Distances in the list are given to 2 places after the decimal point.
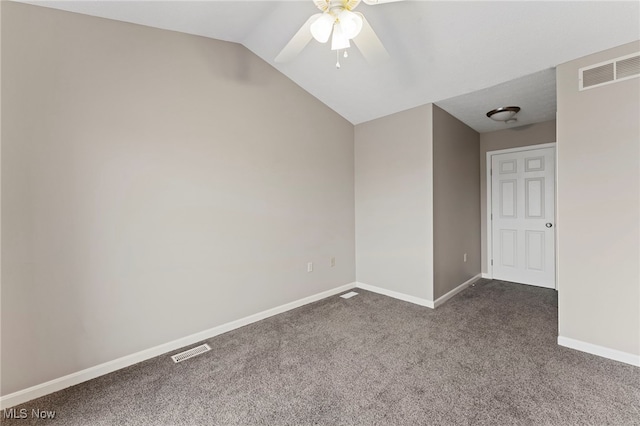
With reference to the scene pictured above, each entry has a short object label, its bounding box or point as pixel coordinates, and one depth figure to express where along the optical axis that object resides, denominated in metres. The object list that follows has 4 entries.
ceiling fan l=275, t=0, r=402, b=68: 1.60
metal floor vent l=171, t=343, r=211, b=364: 2.29
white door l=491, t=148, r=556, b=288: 3.95
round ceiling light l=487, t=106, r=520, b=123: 3.31
